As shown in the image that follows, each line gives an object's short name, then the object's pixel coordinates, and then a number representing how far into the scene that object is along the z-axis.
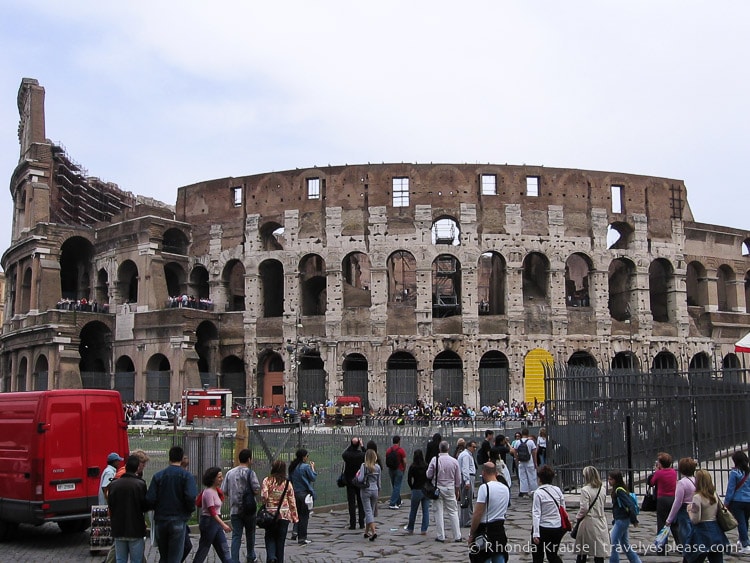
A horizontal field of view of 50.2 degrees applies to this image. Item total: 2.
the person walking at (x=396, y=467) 13.88
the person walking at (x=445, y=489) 10.84
